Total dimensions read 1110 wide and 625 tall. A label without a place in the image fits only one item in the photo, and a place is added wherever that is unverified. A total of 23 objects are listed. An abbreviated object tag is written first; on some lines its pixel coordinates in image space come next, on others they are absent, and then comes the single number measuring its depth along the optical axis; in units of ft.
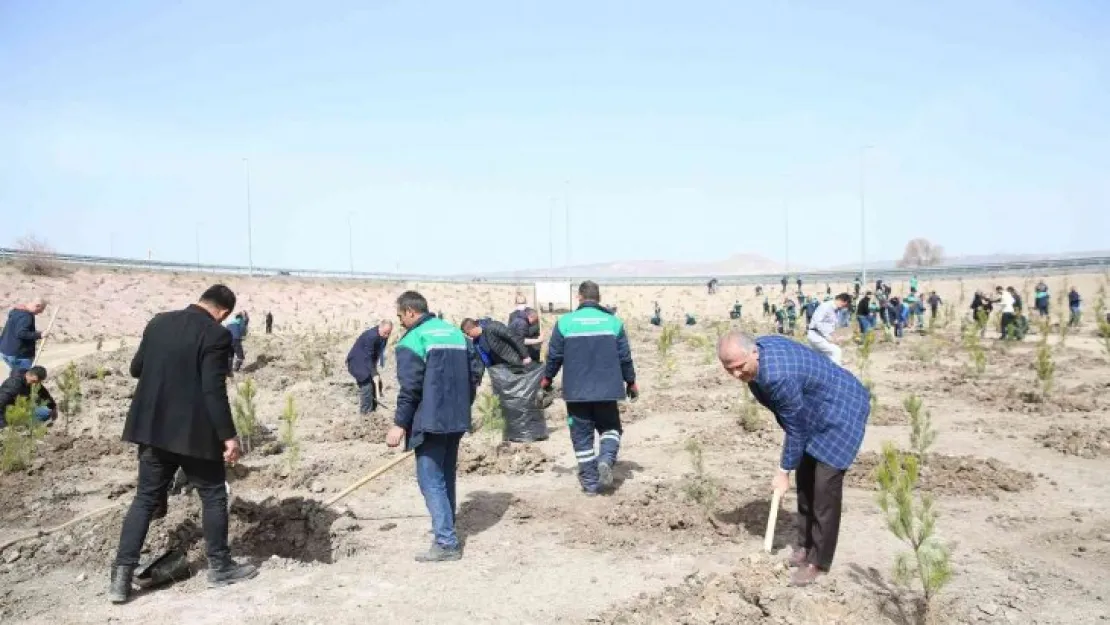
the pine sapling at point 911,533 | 12.37
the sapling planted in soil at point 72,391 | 33.86
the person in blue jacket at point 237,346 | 48.67
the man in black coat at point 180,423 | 14.89
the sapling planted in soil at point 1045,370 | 33.04
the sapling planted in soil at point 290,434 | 24.08
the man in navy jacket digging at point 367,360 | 33.73
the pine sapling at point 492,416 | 27.43
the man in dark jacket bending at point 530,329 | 32.45
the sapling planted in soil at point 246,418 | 27.53
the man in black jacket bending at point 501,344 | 28.96
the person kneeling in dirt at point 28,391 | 28.48
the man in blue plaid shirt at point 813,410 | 14.28
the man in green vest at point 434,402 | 16.92
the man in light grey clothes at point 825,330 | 33.42
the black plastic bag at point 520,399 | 29.14
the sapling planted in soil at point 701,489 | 19.30
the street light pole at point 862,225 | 127.49
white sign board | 139.23
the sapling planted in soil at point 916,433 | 23.20
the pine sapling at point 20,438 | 24.29
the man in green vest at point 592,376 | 21.68
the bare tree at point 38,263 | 117.07
